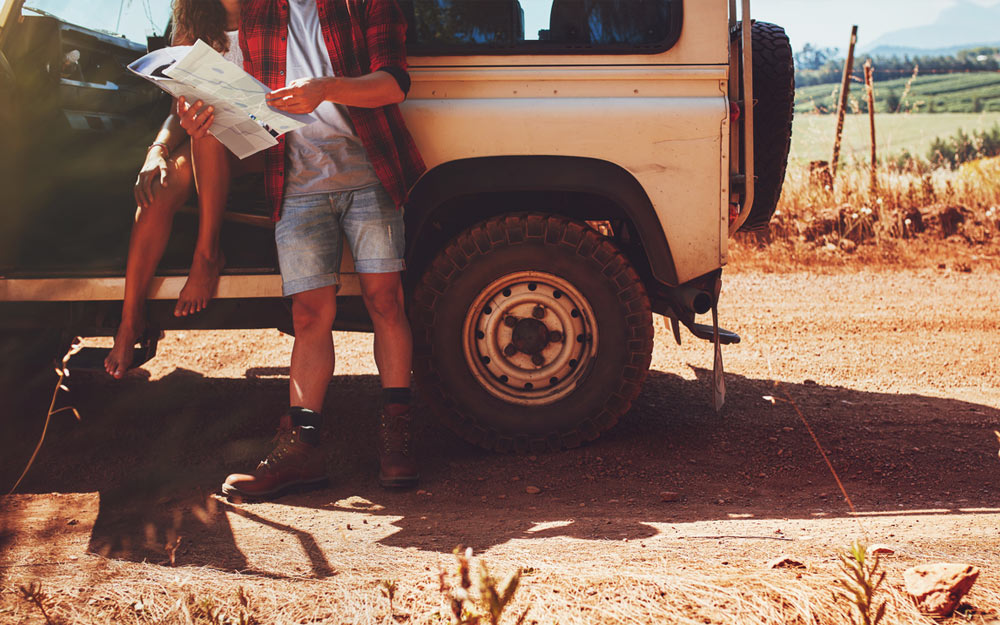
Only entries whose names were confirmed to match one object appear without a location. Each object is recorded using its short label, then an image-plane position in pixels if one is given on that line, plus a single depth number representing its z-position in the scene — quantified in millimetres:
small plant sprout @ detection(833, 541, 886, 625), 1541
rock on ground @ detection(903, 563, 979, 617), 1949
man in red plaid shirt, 3199
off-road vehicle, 3424
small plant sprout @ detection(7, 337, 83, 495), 2955
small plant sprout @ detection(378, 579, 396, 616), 1763
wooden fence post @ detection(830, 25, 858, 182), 9477
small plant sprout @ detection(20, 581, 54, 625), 1829
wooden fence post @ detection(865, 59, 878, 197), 8656
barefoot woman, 3281
